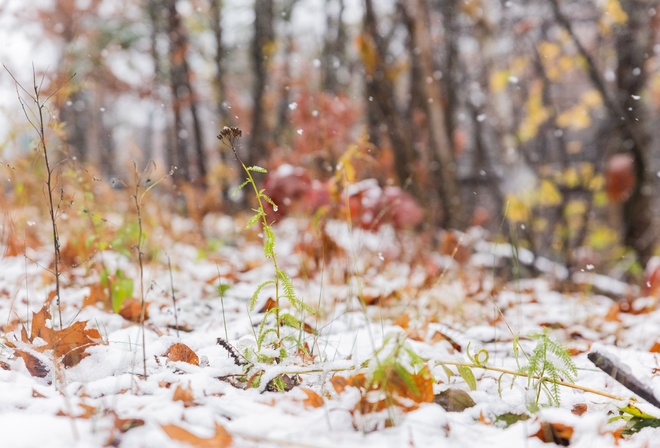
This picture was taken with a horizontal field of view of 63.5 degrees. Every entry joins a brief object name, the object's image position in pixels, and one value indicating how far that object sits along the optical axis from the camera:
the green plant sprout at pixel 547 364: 1.32
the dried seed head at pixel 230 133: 1.36
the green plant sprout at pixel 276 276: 1.36
